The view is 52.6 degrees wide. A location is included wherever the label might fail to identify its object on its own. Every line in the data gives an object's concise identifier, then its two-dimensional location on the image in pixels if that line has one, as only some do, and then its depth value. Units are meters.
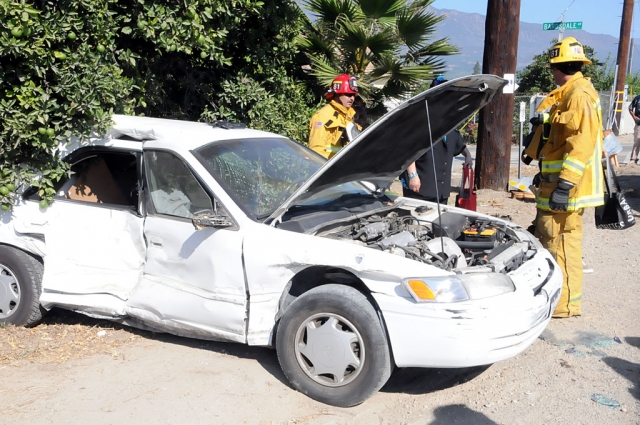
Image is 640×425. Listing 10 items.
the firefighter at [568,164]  4.91
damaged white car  3.62
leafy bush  4.65
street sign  16.84
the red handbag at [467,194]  7.00
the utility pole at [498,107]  10.25
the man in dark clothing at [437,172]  6.65
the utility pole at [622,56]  23.70
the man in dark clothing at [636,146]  15.79
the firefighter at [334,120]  6.55
